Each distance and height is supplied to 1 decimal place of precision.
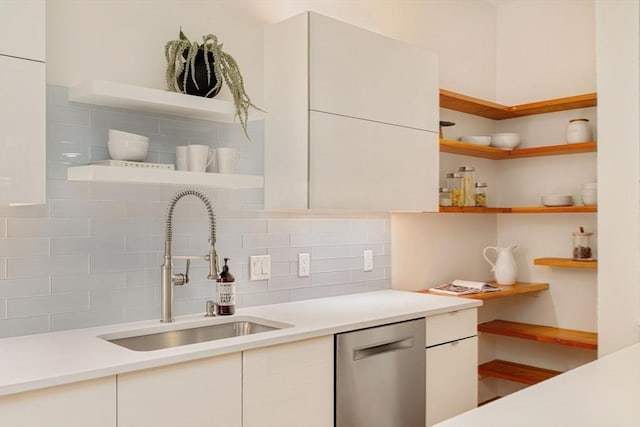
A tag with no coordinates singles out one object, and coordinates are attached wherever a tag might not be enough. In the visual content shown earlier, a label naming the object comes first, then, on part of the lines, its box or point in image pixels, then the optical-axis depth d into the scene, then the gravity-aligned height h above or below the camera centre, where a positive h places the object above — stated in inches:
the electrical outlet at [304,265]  119.3 -9.2
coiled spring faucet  94.4 -7.1
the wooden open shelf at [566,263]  142.9 -10.7
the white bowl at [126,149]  87.0 +9.9
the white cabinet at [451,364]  110.8 -27.7
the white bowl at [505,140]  159.6 +20.6
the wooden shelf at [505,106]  145.0 +28.4
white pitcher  155.8 -12.7
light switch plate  110.8 -9.0
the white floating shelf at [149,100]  83.7 +17.2
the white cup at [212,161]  98.2 +9.3
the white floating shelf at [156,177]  81.7 +6.0
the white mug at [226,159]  98.1 +9.6
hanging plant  93.8 +23.3
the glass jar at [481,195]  152.3 +5.9
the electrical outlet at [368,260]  132.0 -9.1
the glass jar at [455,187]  145.4 +7.6
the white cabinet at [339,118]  105.5 +18.6
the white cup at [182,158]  95.2 +9.4
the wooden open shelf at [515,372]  151.2 -39.6
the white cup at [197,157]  94.2 +9.5
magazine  139.5 -16.5
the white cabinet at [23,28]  71.5 +22.8
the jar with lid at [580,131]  147.6 +21.3
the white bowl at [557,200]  149.6 +4.6
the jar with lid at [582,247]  148.6 -7.0
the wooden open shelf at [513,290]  137.2 -17.4
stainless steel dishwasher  94.5 -26.1
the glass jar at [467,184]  147.3 +8.4
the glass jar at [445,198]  141.9 +4.8
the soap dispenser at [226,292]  99.7 -12.3
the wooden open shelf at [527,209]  140.0 +2.2
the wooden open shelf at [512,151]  142.6 +16.9
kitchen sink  89.3 -18.1
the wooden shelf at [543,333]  143.9 -28.7
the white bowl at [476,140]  152.9 +20.0
